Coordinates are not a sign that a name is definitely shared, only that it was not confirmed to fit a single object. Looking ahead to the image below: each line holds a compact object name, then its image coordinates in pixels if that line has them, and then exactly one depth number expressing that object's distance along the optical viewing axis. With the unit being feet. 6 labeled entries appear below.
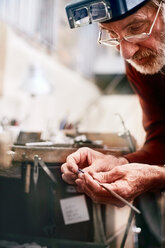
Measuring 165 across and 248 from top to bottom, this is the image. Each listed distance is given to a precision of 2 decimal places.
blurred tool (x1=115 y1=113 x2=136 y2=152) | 2.98
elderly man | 2.35
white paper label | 3.35
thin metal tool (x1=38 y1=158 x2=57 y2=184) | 2.74
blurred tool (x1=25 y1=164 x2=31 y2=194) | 2.85
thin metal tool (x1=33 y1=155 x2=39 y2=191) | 2.75
